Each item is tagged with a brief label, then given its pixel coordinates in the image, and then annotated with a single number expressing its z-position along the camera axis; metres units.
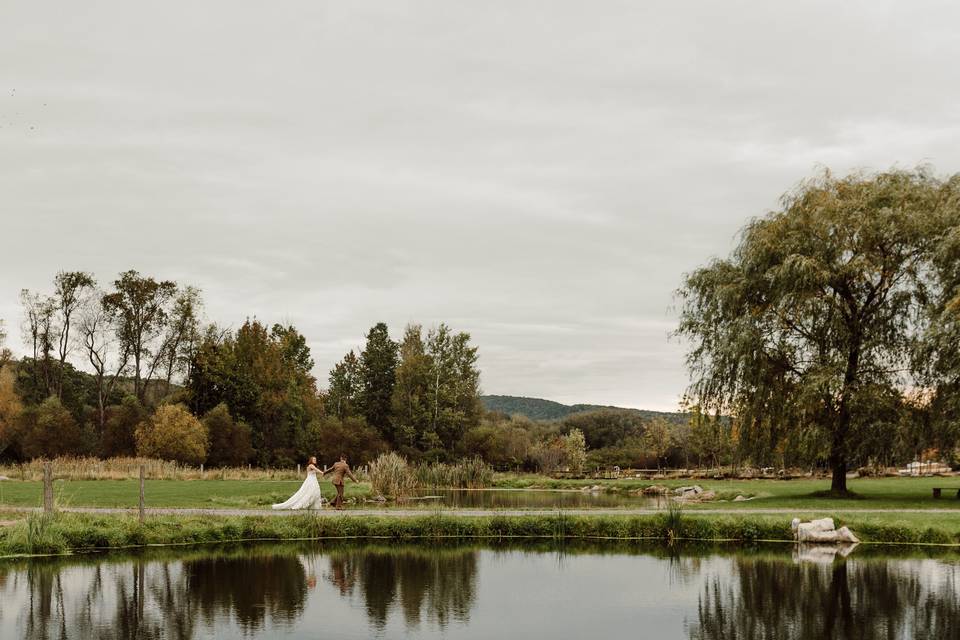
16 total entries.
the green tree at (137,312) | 62.12
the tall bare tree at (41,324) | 61.31
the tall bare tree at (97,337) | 61.53
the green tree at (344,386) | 80.68
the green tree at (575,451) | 65.50
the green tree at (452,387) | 72.31
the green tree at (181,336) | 64.31
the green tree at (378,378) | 77.06
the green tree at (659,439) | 66.88
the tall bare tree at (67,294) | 61.25
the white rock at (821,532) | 20.66
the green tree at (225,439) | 57.22
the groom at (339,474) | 27.37
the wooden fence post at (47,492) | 19.64
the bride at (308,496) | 25.75
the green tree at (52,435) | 55.53
